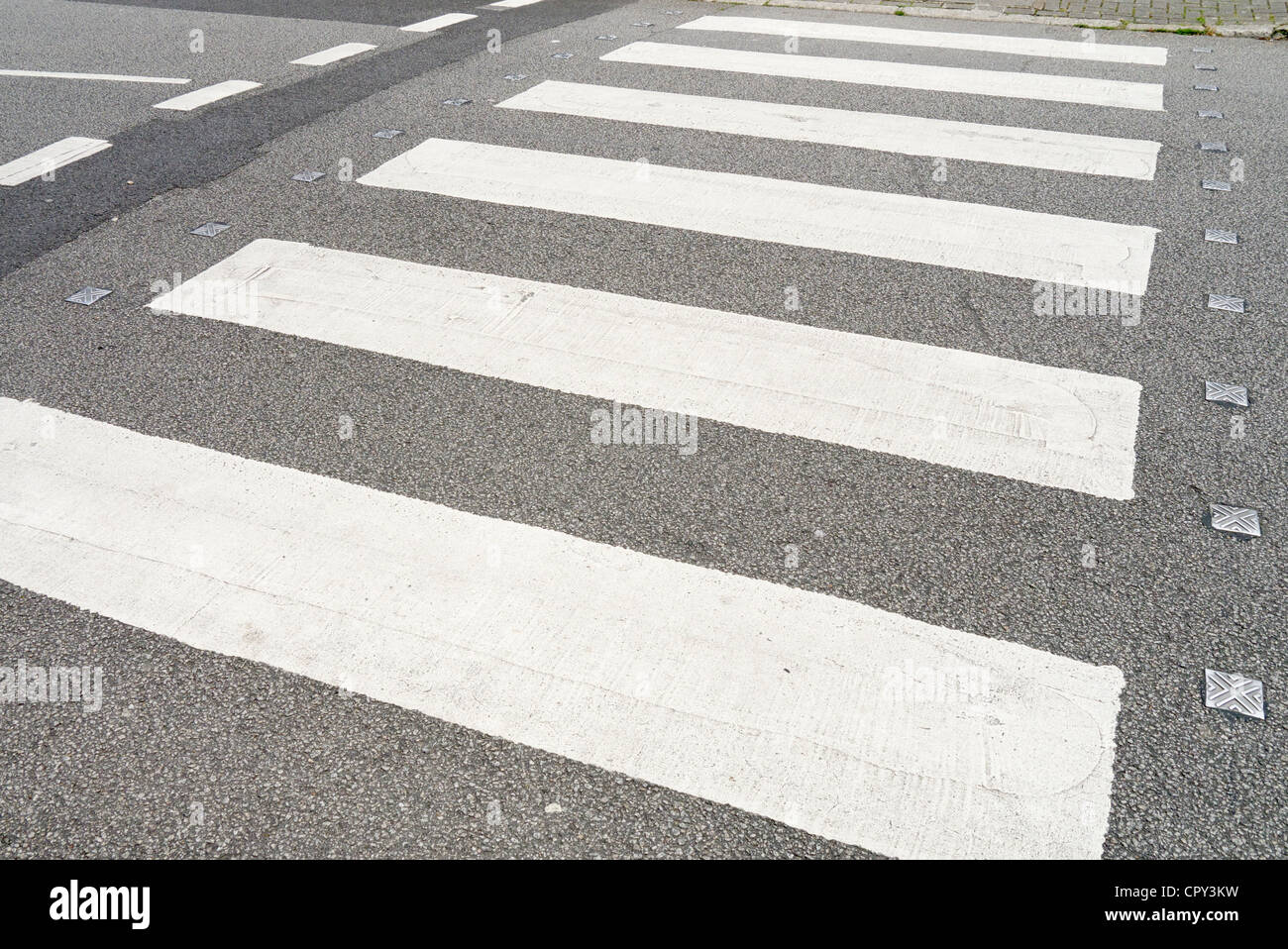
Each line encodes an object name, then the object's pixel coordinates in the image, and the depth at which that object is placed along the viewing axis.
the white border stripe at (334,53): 9.09
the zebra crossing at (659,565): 2.80
